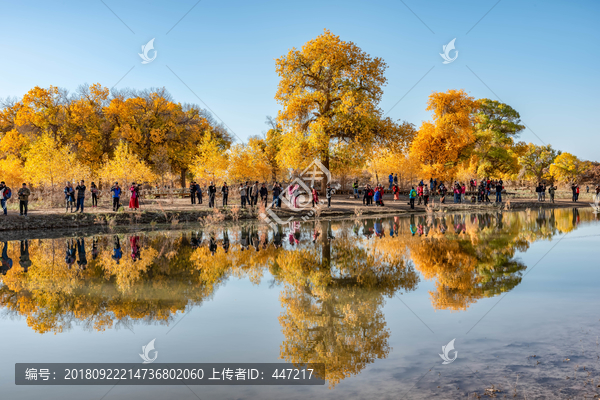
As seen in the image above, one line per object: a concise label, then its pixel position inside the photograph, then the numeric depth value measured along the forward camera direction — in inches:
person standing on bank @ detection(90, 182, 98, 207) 1172.5
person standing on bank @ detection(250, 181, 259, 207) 1290.8
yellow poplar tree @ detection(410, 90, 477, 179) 1989.4
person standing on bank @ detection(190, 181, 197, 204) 1336.9
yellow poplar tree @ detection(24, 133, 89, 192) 1462.8
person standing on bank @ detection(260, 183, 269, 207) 1327.3
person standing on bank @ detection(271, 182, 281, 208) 1248.2
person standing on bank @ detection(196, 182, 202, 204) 1366.9
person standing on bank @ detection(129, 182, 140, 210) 1100.7
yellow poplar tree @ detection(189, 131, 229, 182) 1887.3
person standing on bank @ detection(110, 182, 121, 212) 1088.8
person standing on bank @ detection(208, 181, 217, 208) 1216.8
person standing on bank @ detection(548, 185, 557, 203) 1679.4
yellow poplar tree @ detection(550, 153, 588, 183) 3533.5
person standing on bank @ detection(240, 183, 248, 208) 1248.2
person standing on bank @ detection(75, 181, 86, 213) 1034.1
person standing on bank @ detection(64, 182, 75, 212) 1075.3
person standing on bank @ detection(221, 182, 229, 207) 1266.9
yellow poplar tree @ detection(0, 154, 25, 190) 1801.2
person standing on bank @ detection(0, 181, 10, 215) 969.7
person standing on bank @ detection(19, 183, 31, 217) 957.2
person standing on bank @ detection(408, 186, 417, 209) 1375.5
